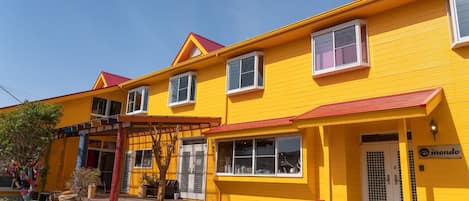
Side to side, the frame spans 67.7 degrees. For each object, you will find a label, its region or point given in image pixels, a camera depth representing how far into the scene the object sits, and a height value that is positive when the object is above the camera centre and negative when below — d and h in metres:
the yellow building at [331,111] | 7.80 +1.69
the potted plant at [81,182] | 12.61 -0.58
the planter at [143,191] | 14.54 -0.96
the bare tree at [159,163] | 11.20 +0.17
